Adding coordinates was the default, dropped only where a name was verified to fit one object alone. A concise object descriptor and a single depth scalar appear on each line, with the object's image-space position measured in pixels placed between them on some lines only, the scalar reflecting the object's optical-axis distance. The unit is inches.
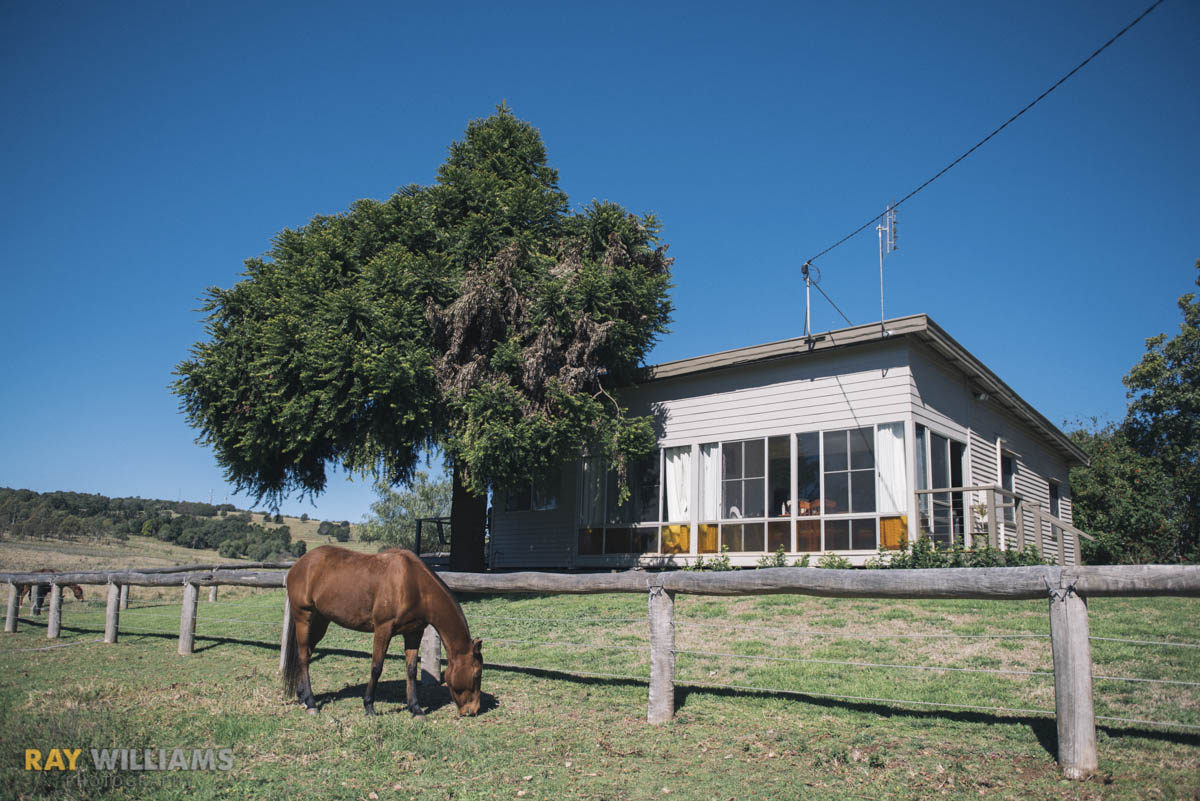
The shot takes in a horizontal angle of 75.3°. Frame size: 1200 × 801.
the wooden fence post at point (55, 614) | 518.6
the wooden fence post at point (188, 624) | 429.8
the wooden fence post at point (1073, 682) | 192.9
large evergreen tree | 635.5
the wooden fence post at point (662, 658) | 259.3
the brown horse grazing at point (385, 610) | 267.6
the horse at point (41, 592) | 601.6
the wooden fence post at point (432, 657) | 327.0
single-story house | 611.5
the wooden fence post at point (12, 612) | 567.5
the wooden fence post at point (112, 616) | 473.4
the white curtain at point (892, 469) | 600.1
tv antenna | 590.2
